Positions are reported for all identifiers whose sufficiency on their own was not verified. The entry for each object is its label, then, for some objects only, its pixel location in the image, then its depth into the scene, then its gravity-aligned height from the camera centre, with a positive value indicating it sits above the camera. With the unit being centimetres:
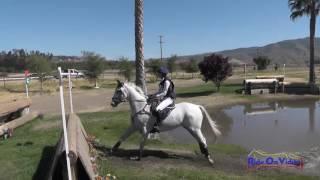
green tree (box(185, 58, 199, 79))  6881 -62
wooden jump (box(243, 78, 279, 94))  3303 -189
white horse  1052 -126
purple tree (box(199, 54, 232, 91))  3422 -49
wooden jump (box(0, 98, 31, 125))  1568 -151
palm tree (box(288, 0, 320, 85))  3647 +392
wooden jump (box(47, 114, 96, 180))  666 -155
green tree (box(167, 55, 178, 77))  7016 -5
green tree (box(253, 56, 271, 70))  8844 -37
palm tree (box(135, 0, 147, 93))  1540 +91
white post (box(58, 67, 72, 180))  567 -91
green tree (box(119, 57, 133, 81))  5391 -50
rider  1032 -72
